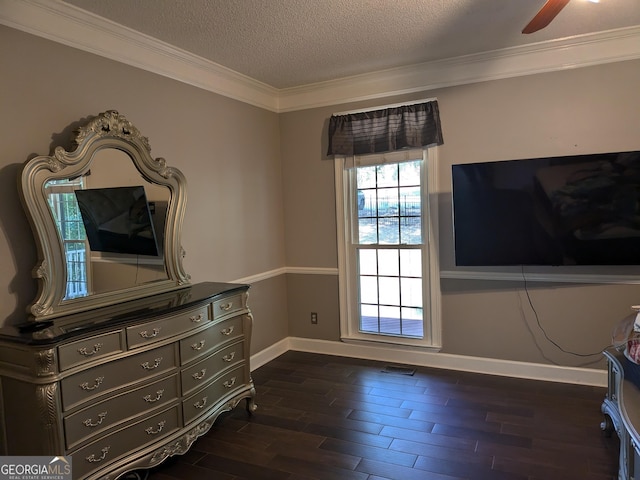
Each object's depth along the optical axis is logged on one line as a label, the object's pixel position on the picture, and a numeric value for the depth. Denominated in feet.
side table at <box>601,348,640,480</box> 5.89
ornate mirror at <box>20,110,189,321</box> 7.73
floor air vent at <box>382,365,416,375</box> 12.96
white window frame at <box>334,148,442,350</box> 13.01
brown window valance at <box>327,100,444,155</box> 12.75
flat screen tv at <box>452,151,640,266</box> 10.50
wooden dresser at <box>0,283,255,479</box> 6.63
